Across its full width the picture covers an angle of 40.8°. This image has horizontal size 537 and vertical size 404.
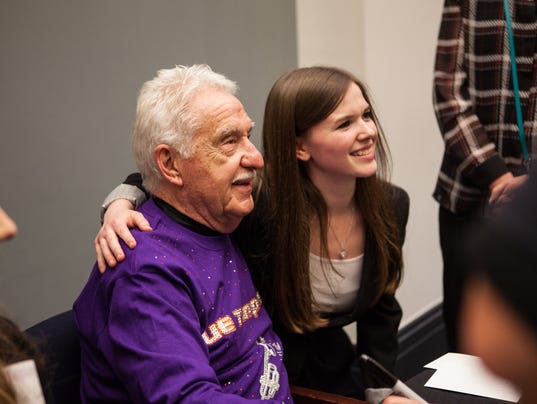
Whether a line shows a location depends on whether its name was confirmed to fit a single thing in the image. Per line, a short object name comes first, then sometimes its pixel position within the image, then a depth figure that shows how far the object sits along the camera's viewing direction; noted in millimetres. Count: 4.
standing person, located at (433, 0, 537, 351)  2387
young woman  2064
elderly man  1514
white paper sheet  1593
